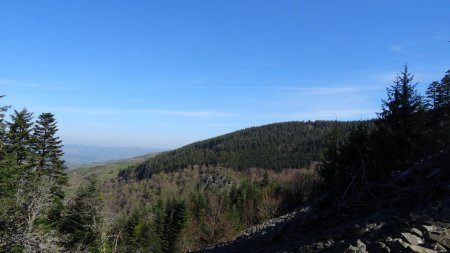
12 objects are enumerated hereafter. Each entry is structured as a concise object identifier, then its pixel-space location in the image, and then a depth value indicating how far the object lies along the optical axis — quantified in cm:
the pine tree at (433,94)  3021
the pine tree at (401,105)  2509
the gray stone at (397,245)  628
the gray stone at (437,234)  652
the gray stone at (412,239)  652
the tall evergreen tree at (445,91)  2928
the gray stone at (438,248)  625
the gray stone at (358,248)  673
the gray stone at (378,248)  652
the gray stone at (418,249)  608
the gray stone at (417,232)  685
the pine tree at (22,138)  3416
